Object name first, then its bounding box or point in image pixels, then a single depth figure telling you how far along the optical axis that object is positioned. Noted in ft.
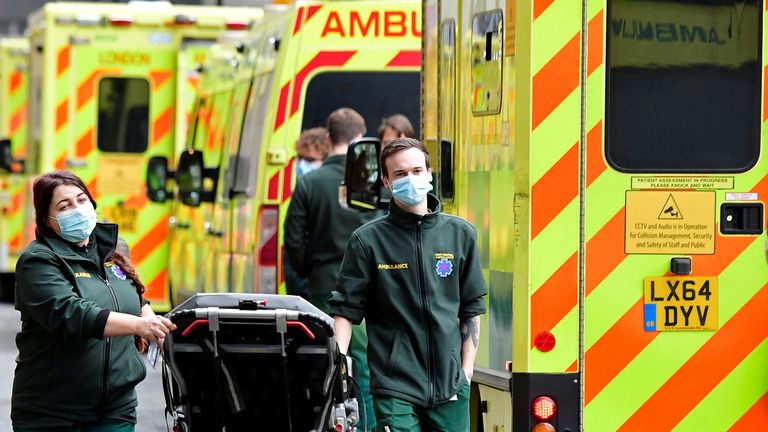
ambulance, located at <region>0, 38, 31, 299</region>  130.11
